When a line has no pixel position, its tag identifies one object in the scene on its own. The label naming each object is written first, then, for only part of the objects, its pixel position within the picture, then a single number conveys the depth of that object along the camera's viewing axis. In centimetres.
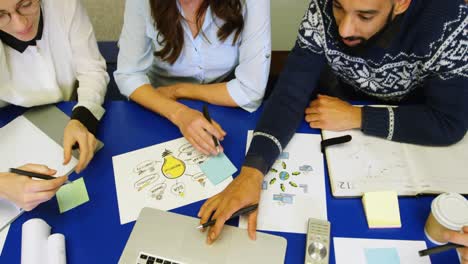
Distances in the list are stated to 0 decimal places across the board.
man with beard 96
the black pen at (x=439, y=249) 83
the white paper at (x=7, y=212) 96
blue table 91
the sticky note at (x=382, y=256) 87
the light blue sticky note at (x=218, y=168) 104
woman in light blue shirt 118
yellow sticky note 93
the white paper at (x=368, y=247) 88
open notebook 98
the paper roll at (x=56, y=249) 88
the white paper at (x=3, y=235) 93
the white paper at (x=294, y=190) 95
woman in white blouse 104
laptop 88
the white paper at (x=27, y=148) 107
